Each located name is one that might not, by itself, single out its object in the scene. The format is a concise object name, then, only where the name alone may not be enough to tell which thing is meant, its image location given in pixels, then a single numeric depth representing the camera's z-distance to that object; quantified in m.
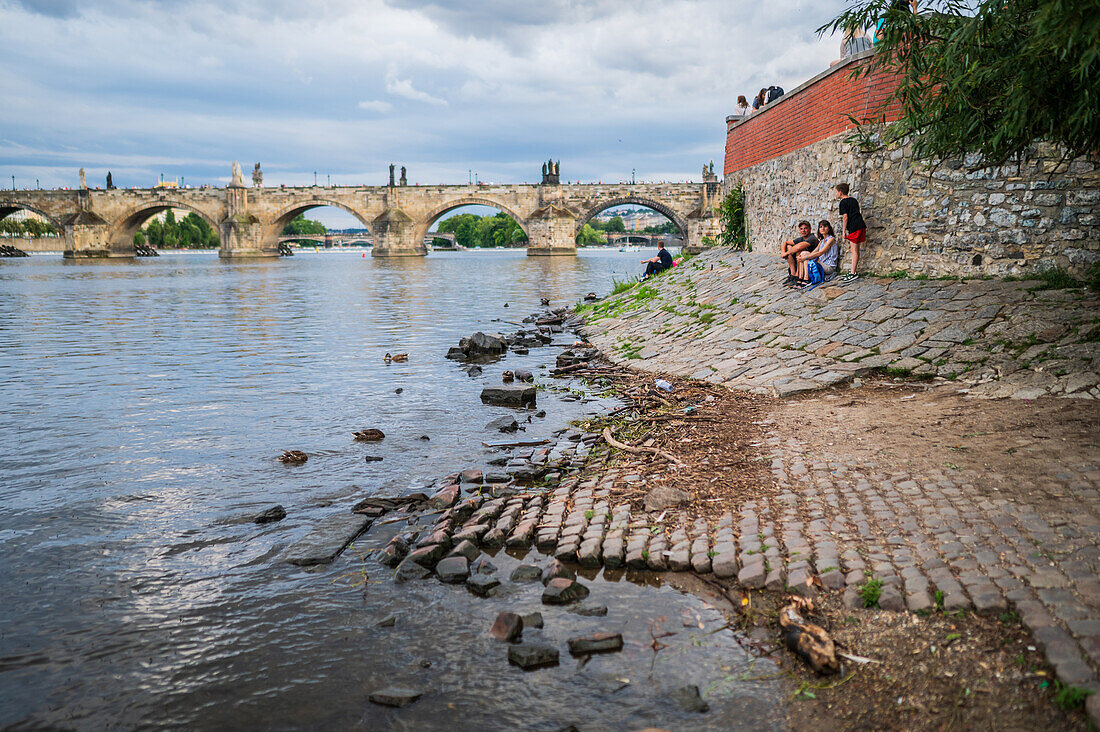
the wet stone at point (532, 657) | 3.96
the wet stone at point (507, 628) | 4.21
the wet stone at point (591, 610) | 4.44
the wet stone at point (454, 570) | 4.98
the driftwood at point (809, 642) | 3.67
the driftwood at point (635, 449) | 6.75
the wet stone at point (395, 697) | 3.68
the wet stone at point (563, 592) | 4.59
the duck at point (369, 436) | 8.74
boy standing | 10.92
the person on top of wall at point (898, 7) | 6.82
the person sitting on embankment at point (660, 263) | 20.88
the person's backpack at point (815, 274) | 11.63
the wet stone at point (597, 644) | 4.06
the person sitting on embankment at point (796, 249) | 12.06
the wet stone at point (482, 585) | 4.78
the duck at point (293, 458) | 7.86
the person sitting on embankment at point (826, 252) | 11.60
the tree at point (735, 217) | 19.08
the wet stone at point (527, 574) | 4.94
